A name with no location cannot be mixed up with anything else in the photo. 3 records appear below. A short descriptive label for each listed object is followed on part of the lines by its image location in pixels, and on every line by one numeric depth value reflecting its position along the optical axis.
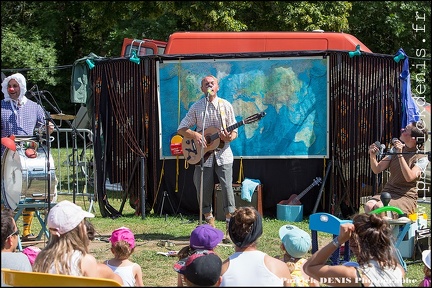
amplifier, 9.23
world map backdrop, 9.25
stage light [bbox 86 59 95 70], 9.49
